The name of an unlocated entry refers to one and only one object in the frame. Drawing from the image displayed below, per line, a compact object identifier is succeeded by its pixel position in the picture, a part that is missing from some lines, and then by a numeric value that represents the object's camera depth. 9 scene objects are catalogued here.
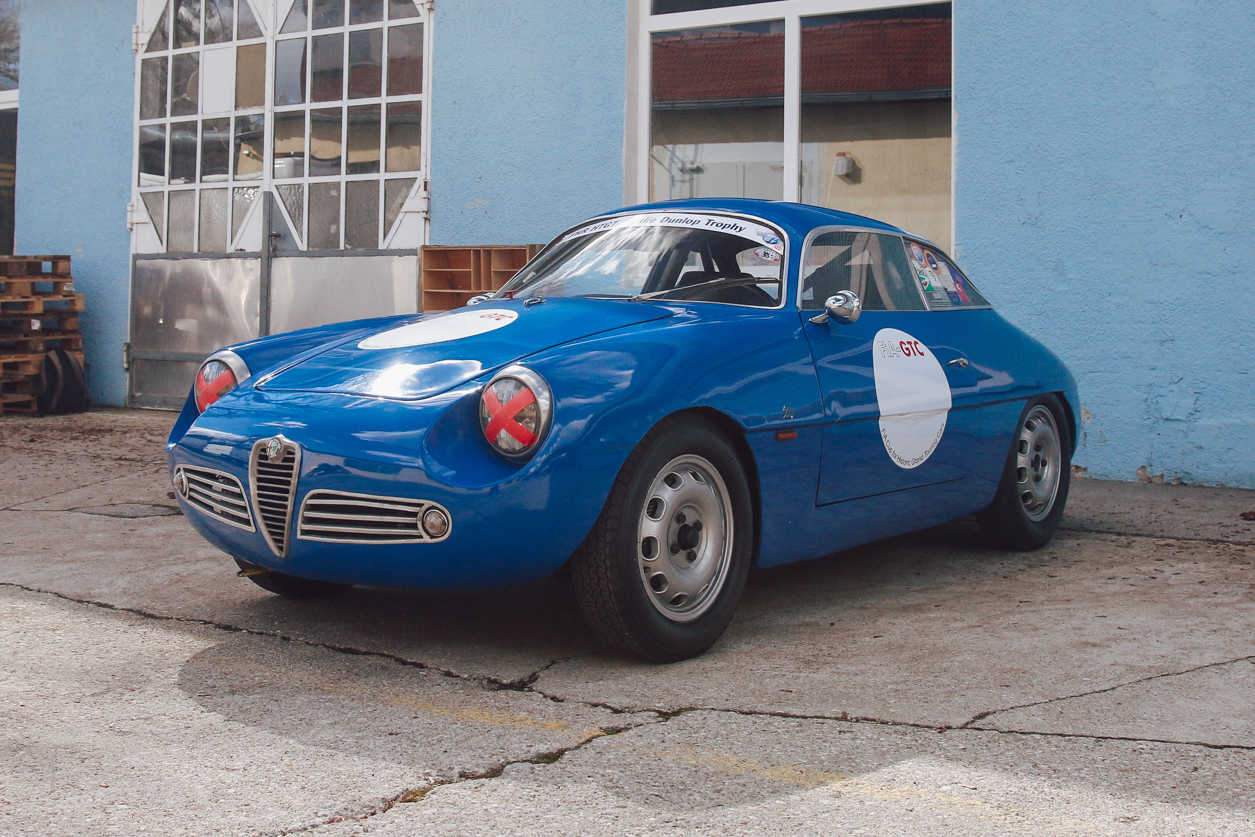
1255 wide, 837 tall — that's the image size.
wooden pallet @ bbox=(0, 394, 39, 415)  10.05
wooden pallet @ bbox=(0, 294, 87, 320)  10.01
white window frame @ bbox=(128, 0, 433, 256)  9.20
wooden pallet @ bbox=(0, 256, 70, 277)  10.16
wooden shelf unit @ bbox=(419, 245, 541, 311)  8.40
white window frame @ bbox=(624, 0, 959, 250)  8.17
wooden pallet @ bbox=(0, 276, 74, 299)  10.05
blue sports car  3.10
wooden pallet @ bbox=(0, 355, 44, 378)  10.05
